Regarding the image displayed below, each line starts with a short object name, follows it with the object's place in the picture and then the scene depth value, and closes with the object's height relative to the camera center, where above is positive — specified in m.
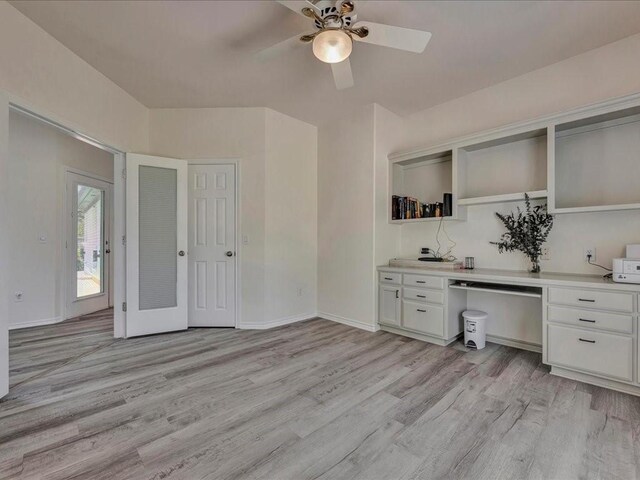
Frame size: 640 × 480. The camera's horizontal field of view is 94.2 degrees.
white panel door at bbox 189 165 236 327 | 3.74 -0.10
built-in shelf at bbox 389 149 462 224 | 3.47 +0.77
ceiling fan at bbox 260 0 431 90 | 1.81 +1.33
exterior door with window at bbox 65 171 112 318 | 4.20 -0.09
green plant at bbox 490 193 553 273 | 2.76 +0.10
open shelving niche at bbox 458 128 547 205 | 2.83 +0.75
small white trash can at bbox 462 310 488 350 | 2.96 -0.91
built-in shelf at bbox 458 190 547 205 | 2.65 +0.40
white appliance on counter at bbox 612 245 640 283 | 2.12 -0.19
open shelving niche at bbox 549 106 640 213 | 2.40 +0.67
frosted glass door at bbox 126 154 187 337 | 3.35 -0.07
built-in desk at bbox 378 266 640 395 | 2.12 -0.67
